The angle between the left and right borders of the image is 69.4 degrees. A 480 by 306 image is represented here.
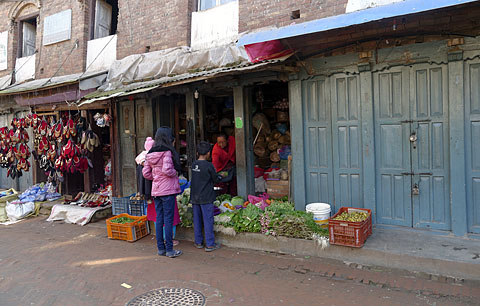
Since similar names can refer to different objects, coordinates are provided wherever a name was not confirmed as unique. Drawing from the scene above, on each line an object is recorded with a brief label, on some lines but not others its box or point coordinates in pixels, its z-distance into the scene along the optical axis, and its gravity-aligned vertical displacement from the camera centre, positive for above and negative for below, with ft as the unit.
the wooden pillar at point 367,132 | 20.13 +0.86
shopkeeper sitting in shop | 27.32 -0.87
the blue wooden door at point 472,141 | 17.66 +0.19
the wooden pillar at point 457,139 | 17.80 +0.31
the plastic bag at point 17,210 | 33.42 -5.32
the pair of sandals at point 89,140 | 33.01 +1.34
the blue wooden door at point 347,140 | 20.80 +0.48
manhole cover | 14.73 -6.38
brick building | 17.83 +3.45
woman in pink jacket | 20.22 -1.60
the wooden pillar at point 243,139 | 25.88 +0.84
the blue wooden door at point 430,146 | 18.51 -0.02
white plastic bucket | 20.22 -3.84
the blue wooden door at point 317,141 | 21.76 +0.46
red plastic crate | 17.67 -4.40
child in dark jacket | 20.83 -2.35
